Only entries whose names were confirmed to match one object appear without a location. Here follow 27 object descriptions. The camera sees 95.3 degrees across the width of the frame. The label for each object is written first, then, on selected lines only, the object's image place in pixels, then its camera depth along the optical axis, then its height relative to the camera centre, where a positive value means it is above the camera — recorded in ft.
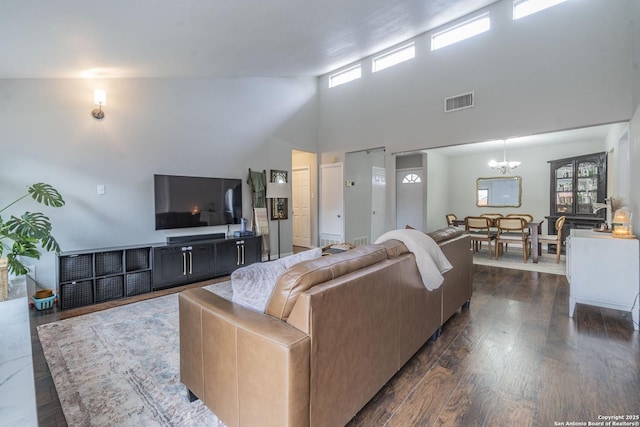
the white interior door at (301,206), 23.75 -0.16
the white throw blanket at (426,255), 6.57 -1.22
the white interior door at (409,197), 24.80 +0.47
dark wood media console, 10.61 -2.56
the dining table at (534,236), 17.37 -2.12
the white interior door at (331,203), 21.66 +0.06
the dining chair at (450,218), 21.95 -1.27
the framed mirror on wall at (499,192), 24.16 +0.82
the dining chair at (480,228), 18.66 -1.75
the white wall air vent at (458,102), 15.38 +5.38
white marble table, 4.71 -3.28
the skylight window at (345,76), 20.24 +9.21
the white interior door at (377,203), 23.31 +0.00
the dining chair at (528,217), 19.88 -1.12
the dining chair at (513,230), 17.58 -1.81
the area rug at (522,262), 15.55 -3.62
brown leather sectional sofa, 3.64 -2.02
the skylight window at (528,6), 13.16 +8.99
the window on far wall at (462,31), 14.92 +9.15
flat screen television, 13.47 +0.23
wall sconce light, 11.72 +4.32
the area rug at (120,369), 5.13 -3.62
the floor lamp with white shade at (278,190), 17.15 +0.86
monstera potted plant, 9.00 -0.75
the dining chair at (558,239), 17.40 -2.32
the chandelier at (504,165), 20.03 +2.57
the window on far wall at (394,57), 17.57 +9.20
